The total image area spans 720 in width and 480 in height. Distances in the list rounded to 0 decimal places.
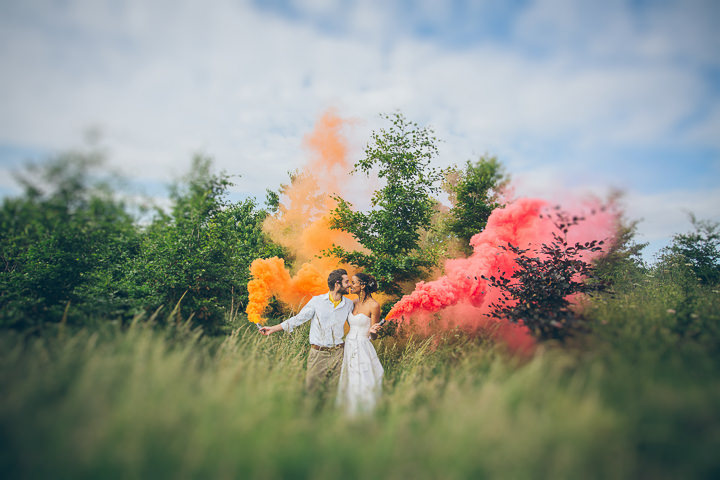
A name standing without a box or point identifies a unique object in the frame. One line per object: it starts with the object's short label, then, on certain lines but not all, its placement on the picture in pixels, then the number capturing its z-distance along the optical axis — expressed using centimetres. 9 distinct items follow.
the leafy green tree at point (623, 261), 707
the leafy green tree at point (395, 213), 884
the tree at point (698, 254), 1038
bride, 484
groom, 545
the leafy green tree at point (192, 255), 542
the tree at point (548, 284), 463
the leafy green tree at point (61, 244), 399
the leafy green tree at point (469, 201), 1023
